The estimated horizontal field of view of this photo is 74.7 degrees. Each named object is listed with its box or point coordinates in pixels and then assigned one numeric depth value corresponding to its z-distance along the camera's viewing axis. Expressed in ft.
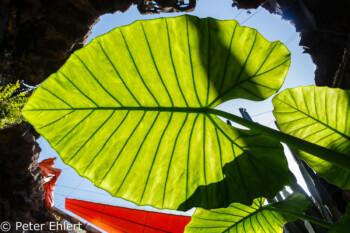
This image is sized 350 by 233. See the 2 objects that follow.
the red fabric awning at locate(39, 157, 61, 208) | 19.72
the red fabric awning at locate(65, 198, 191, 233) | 13.65
